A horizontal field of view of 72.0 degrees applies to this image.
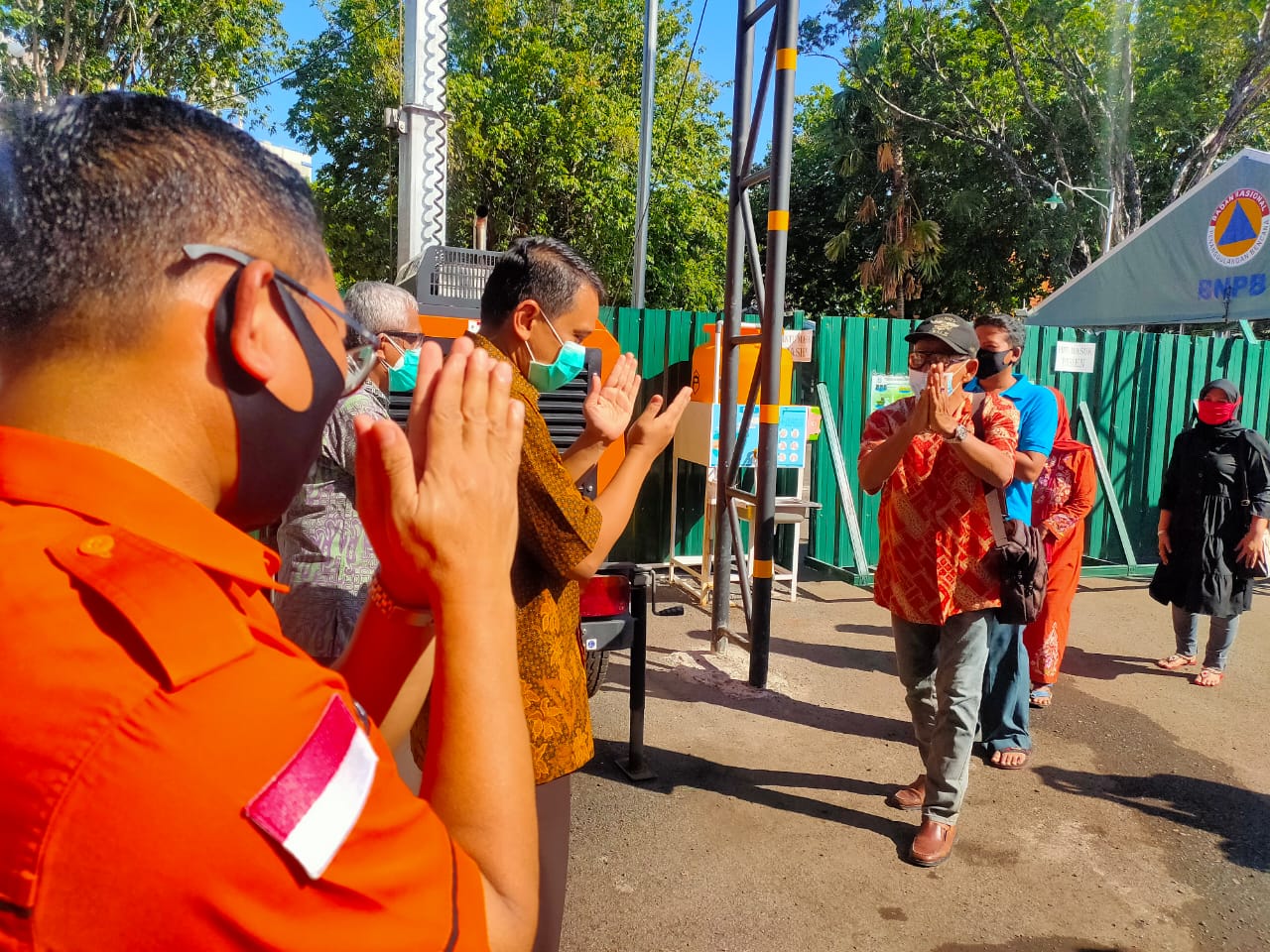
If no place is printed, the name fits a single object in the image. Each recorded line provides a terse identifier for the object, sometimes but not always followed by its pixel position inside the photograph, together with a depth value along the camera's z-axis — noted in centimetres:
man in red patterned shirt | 310
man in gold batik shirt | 179
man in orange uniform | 60
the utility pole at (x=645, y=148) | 1232
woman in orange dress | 452
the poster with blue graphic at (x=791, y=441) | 674
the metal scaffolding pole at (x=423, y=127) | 613
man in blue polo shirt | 360
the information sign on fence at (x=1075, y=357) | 820
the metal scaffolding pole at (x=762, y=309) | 438
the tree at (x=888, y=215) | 1855
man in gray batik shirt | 243
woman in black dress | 506
